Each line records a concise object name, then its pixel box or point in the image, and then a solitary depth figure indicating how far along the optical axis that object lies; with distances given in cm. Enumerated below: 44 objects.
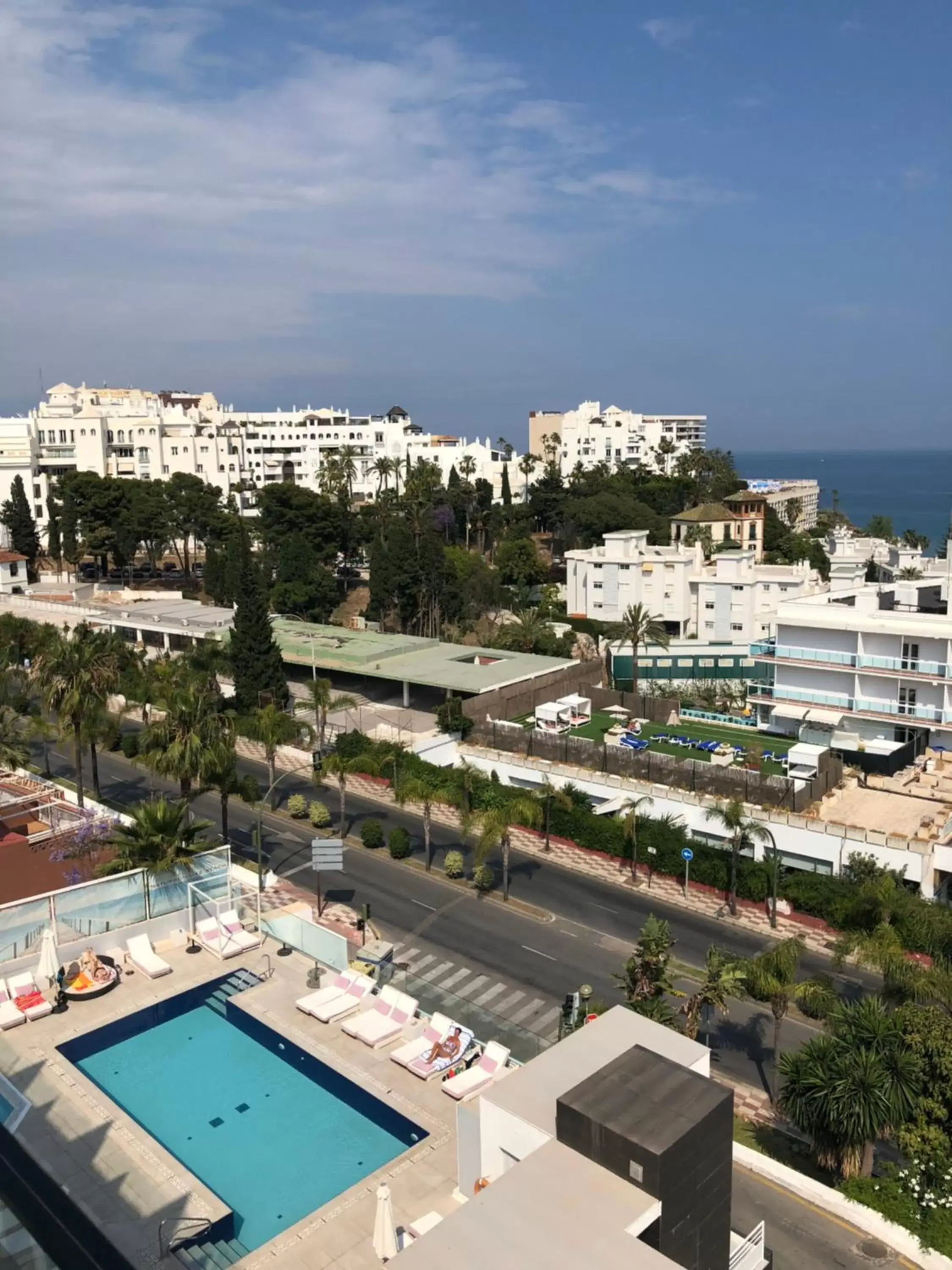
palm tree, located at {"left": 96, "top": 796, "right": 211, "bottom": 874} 2916
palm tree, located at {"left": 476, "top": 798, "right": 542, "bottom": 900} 3459
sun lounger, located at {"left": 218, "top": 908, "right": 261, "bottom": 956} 2841
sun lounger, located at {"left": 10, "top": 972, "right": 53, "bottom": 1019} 2473
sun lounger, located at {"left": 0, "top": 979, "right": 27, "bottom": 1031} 2427
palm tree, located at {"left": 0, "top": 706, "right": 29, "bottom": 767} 3994
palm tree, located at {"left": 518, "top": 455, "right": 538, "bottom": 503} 13575
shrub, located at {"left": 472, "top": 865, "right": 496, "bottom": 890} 3647
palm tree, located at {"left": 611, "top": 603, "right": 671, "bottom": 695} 5975
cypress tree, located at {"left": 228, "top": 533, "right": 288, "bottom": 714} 5469
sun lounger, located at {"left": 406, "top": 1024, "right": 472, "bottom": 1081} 2253
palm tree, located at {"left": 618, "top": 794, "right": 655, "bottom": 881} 3747
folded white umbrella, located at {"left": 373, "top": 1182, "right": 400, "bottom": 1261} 1703
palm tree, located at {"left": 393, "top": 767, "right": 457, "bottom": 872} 3969
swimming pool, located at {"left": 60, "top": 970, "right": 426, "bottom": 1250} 2038
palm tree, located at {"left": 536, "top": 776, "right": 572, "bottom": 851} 3978
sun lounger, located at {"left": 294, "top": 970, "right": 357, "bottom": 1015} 2516
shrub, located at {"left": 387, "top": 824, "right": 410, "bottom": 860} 3975
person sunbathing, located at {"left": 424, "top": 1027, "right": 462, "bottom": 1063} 2286
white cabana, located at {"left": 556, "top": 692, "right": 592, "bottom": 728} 5178
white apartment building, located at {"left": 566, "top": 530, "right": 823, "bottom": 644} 7438
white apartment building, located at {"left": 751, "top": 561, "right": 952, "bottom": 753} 4522
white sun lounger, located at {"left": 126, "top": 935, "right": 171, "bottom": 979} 2698
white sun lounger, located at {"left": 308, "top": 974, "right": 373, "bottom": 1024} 2478
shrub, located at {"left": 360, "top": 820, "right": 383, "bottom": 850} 4069
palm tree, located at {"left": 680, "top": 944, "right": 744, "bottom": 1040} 2284
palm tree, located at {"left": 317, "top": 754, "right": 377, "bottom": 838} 4144
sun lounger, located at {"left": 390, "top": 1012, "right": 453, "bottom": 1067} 2300
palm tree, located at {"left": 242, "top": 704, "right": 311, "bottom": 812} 4503
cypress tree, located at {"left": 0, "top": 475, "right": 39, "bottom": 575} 9625
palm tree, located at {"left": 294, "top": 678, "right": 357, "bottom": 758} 4853
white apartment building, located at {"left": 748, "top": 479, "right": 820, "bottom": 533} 16088
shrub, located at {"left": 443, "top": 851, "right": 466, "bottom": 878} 3794
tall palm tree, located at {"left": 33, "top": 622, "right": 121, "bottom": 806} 3916
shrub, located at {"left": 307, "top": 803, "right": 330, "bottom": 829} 4294
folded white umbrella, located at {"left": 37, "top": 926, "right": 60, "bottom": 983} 2603
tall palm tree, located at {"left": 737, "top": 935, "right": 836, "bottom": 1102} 2338
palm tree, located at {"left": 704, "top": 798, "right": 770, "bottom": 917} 3447
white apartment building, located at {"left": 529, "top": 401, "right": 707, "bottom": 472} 15888
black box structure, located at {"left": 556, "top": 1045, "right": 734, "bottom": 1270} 1360
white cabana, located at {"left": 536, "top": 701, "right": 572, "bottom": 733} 5038
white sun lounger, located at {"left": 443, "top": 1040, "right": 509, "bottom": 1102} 2172
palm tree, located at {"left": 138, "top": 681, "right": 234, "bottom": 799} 3503
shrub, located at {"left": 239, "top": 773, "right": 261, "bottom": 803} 4506
